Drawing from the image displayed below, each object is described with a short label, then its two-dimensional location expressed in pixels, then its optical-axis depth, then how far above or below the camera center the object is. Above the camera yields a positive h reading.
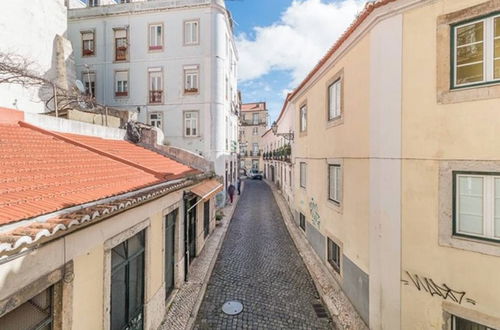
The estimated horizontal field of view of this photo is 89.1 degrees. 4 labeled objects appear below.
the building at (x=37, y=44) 12.91 +6.85
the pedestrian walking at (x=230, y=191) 22.10 -2.55
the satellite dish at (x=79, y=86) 17.09 +5.16
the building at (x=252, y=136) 55.16 +5.90
